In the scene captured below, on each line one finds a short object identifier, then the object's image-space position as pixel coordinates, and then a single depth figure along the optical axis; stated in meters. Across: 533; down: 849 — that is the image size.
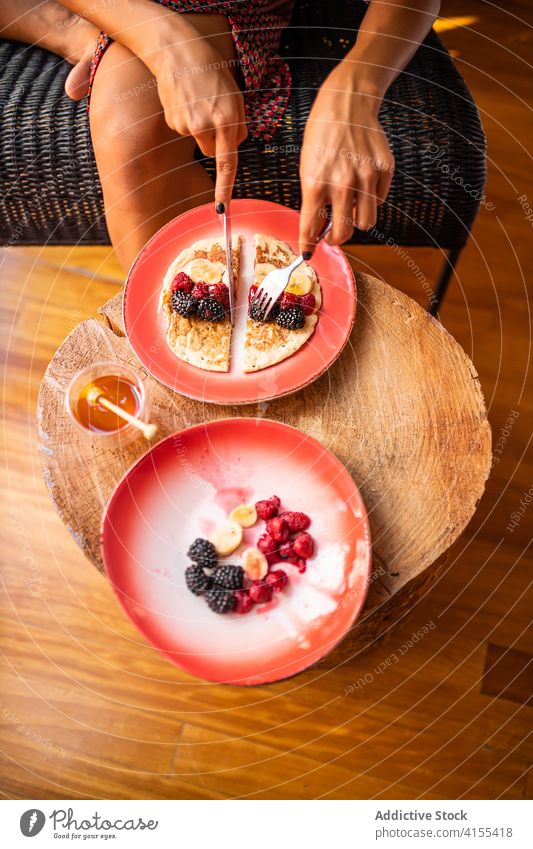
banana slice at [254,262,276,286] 1.13
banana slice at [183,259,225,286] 1.12
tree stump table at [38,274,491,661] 0.99
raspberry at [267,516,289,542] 0.94
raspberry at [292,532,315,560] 0.93
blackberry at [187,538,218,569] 0.93
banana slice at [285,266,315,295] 1.10
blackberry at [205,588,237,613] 0.90
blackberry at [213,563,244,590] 0.91
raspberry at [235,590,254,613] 0.91
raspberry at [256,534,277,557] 0.94
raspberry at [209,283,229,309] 1.10
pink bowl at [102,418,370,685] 0.88
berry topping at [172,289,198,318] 1.07
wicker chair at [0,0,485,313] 1.38
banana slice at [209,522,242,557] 0.95
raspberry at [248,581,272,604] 0.92
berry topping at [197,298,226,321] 1.08
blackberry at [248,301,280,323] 1.09
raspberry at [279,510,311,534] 0.95
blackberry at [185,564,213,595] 0.91
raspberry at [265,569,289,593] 0.92
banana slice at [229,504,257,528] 0.96
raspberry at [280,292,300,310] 1.07
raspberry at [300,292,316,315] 1.08
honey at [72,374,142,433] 1.01
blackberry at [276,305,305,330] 1.07
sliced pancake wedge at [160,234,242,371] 1.07
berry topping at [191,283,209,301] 1.10
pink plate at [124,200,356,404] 1.04
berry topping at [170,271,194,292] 1.09
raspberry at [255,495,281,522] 0.96
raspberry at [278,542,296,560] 0.94
